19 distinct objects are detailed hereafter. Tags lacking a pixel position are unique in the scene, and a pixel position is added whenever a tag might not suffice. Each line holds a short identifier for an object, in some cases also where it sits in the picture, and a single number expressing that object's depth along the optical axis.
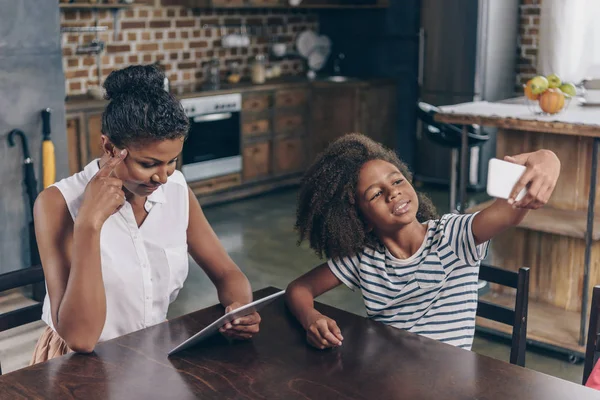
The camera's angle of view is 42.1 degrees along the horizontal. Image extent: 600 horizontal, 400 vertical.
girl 1.92
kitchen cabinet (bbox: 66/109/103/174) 5.11
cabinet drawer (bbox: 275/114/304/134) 6.63
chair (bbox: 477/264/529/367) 1.88
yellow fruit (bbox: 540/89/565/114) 3.44
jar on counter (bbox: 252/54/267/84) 6.70
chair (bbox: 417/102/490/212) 4.84
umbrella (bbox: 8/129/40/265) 3.94
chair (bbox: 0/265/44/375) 1.86
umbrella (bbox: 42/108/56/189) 4.02
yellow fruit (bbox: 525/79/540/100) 3.52
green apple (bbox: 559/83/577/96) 3.51
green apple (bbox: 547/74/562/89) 3.50
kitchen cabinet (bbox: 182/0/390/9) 6.20
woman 1.68
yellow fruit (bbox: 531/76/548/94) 3.46
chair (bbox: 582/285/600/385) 1.76
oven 5.82
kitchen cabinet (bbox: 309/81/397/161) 6.73
